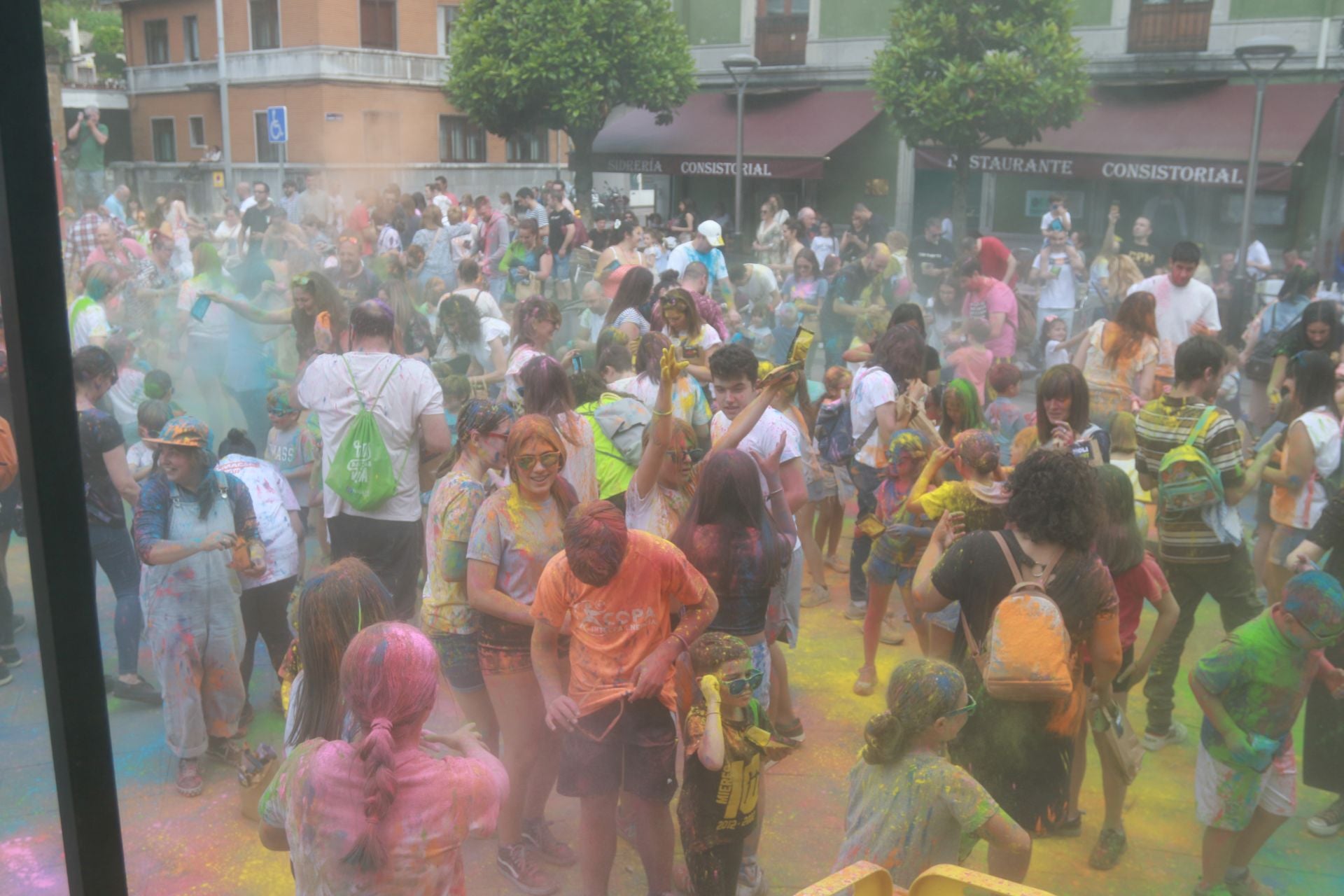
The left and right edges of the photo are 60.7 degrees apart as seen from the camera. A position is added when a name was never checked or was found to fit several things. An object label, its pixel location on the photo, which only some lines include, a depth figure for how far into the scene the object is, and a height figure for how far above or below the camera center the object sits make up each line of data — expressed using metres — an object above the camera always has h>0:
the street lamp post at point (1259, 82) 11.10 +1.25
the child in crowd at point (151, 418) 4.98 -1.00
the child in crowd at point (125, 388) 6.29 -1.10
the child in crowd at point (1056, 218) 14.04 -0.19
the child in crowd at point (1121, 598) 3.88 -1.36
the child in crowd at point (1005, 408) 5.73 -1.02
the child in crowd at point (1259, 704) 3.42 -1.49
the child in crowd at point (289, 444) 5.68 -1.25
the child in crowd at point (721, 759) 3.11 -1.53
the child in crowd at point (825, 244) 13.97 -0.55
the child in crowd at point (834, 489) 6.23 -1.66
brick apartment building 17.34 +1.72
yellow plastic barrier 2.03 -1.25
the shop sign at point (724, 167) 18.95 +0.49
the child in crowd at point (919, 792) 2.77 -1.41
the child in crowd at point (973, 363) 7.05 -0.97
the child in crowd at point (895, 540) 4.88 -1.44
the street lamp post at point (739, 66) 11.95 +1.36
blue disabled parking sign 12.69 +0.67
